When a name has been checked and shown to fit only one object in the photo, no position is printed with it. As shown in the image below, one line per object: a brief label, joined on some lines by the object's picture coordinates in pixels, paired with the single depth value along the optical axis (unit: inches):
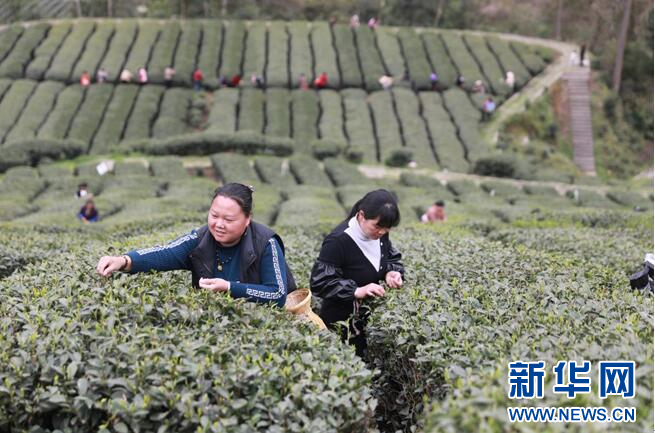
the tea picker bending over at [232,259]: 168.7
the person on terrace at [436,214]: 533.0
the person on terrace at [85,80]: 1173.1
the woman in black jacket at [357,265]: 185.6
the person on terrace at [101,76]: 1186.7
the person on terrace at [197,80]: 1214.3
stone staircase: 1188.5
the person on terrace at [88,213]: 532.7
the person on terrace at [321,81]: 1235.2
